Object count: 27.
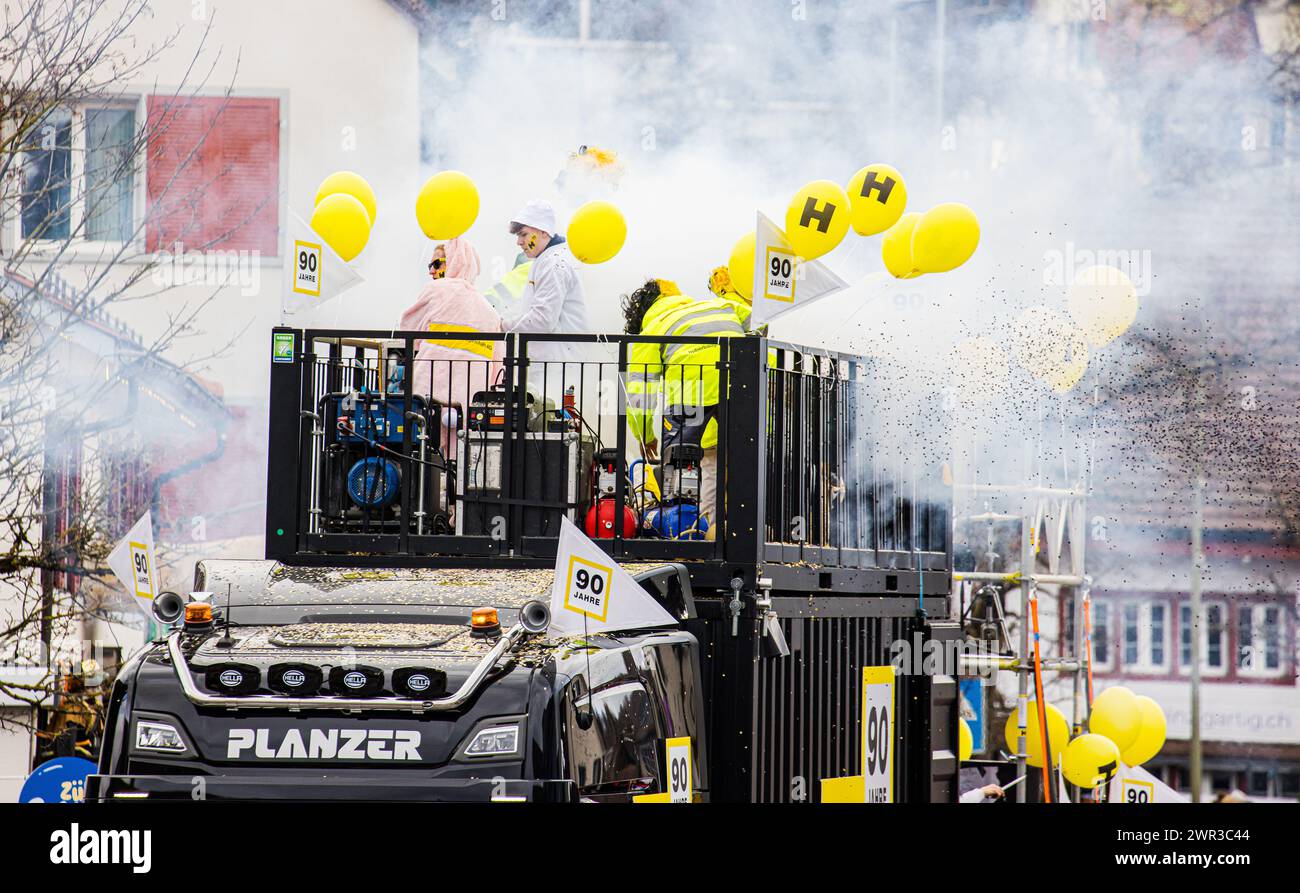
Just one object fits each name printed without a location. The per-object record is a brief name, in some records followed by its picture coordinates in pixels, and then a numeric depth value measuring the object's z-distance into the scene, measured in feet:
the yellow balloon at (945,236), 64.39
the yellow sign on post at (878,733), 60.70
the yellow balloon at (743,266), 66.94
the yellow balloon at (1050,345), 83.76
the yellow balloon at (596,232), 67.87
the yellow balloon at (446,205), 66.44
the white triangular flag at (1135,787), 99.96
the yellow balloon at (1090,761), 92.22
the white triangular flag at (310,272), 59.67
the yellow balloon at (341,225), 64.80
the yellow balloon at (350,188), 68.38
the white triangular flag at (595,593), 43.52
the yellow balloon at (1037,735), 93.35
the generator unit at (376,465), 54.13
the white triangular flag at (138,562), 54.70
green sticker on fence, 54.08
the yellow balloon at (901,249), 66.74
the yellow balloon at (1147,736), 94.27
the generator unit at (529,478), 53.16
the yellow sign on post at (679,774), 44.86
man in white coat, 63.10
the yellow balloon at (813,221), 60.23
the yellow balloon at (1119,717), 94.22
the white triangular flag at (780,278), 55.93
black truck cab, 39.65
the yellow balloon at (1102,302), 80.53
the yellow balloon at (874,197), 64.28
